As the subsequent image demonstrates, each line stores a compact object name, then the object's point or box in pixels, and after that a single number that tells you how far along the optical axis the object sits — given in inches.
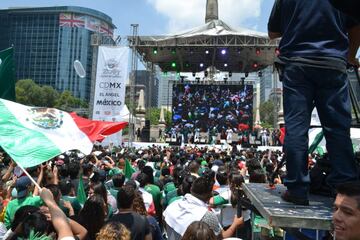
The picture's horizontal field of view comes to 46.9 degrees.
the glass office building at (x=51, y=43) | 4269.2
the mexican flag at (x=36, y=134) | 151.1
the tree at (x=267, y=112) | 3769.7
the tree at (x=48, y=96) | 3125.2
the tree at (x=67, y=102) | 3139.8
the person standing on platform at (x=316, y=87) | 97.9
